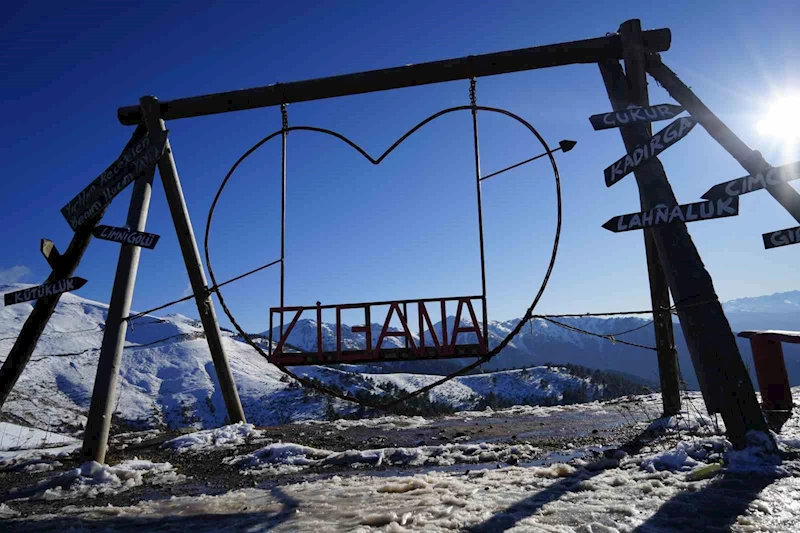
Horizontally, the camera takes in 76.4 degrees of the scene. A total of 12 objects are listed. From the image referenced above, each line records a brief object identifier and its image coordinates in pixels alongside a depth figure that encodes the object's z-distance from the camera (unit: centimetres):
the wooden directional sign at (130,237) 766
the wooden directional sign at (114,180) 808
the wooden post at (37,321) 795
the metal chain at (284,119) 765
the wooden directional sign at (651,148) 622
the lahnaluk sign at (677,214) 589
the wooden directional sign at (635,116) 659
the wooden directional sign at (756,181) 601
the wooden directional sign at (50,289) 786
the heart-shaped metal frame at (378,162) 612
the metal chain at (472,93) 724
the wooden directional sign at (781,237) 623
